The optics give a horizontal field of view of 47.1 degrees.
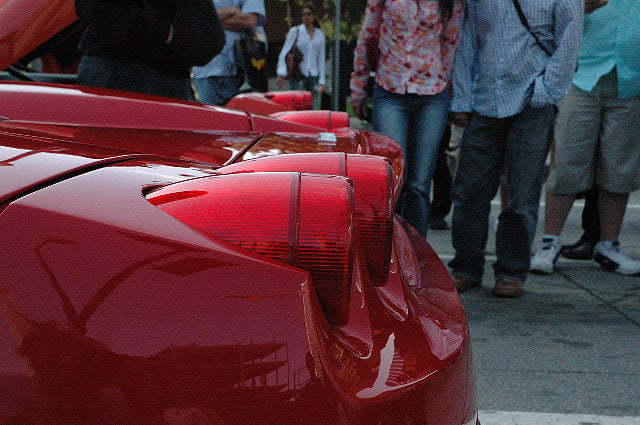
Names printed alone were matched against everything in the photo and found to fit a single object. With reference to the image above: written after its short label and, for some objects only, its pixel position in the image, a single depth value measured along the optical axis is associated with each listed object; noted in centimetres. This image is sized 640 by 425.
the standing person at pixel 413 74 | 397
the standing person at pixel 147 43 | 276
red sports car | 85
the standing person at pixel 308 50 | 1002
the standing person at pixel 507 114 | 383
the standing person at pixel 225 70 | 541
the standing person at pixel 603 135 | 456
